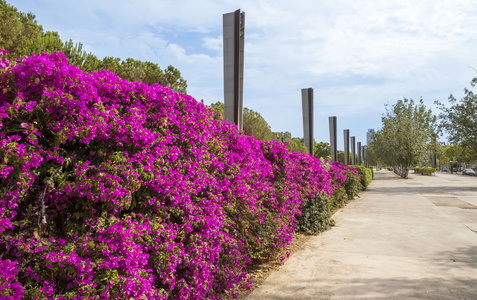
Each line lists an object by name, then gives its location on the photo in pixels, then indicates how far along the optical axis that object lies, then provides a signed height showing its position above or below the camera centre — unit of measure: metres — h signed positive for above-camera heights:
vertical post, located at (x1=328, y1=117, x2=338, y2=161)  22.17 +1.81
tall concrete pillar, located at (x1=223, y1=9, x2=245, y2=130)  8.23 +2.32
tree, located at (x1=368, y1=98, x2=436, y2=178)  35.84 +2.98
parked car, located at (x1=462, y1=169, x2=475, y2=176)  56.12 -1.32
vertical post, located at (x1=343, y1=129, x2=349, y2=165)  33.75 +2.17
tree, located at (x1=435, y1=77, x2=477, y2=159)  22.55 +2.62
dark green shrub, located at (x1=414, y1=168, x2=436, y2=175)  49.84 -0.96
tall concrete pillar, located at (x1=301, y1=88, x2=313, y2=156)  15.22 +2.26
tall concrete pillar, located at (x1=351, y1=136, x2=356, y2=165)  45.22 +2.39
